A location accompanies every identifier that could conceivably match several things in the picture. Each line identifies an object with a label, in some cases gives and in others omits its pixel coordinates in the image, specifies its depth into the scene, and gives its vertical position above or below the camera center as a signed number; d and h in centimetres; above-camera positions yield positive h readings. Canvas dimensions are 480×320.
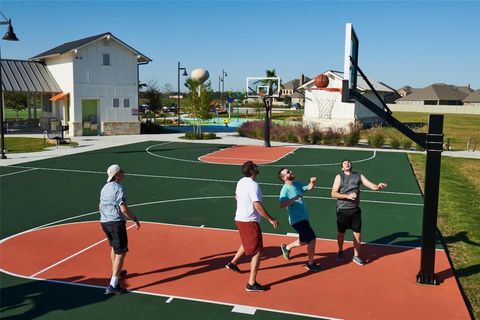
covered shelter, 3388 +147
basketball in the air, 889 +56
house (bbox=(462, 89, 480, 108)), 10269 +287
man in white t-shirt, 734 -170
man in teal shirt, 803 -177
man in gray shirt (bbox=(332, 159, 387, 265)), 857 -161
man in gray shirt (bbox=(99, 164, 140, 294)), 720 -171
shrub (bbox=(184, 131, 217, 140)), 3366 -194
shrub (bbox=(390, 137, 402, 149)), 2919 -193
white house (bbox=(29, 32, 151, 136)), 3369 +171
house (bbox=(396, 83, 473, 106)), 10712 +381
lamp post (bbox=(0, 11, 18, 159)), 2088 +320
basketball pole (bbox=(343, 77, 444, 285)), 768 -132
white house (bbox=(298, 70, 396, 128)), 4138 +9
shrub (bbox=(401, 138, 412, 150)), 2911 -197
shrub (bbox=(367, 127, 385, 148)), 2933 -175
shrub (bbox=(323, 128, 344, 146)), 3062 -175
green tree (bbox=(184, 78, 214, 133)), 3472 +52
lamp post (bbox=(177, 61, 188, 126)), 4788 +373
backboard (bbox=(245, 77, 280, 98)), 3436 +167
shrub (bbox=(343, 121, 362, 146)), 3002 -164
